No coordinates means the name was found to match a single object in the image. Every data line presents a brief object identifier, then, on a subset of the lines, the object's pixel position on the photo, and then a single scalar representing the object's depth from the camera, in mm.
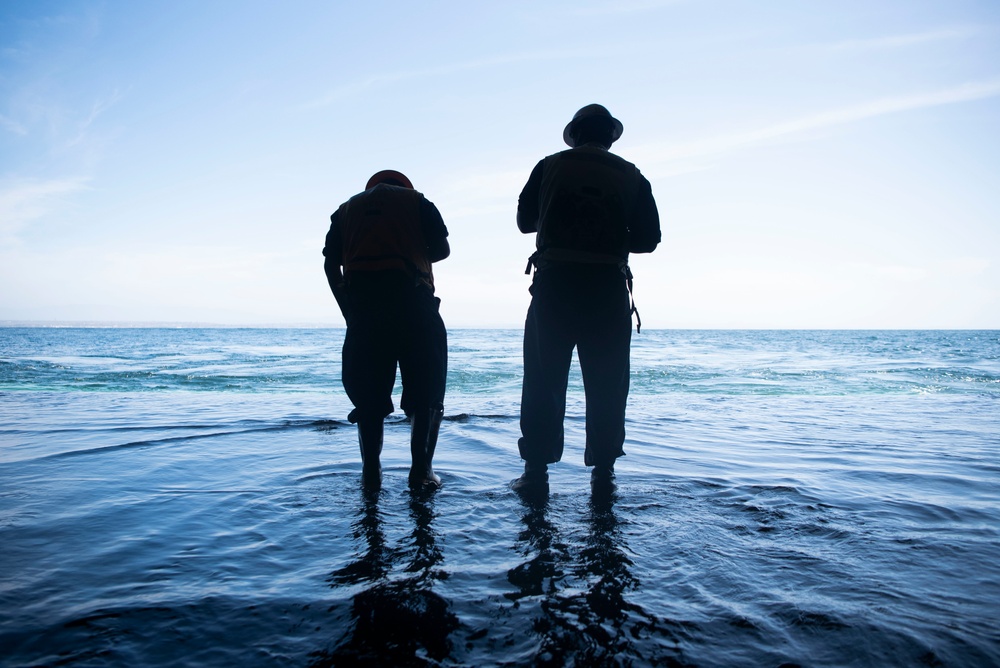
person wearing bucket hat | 3100
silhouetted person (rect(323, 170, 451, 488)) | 3221
